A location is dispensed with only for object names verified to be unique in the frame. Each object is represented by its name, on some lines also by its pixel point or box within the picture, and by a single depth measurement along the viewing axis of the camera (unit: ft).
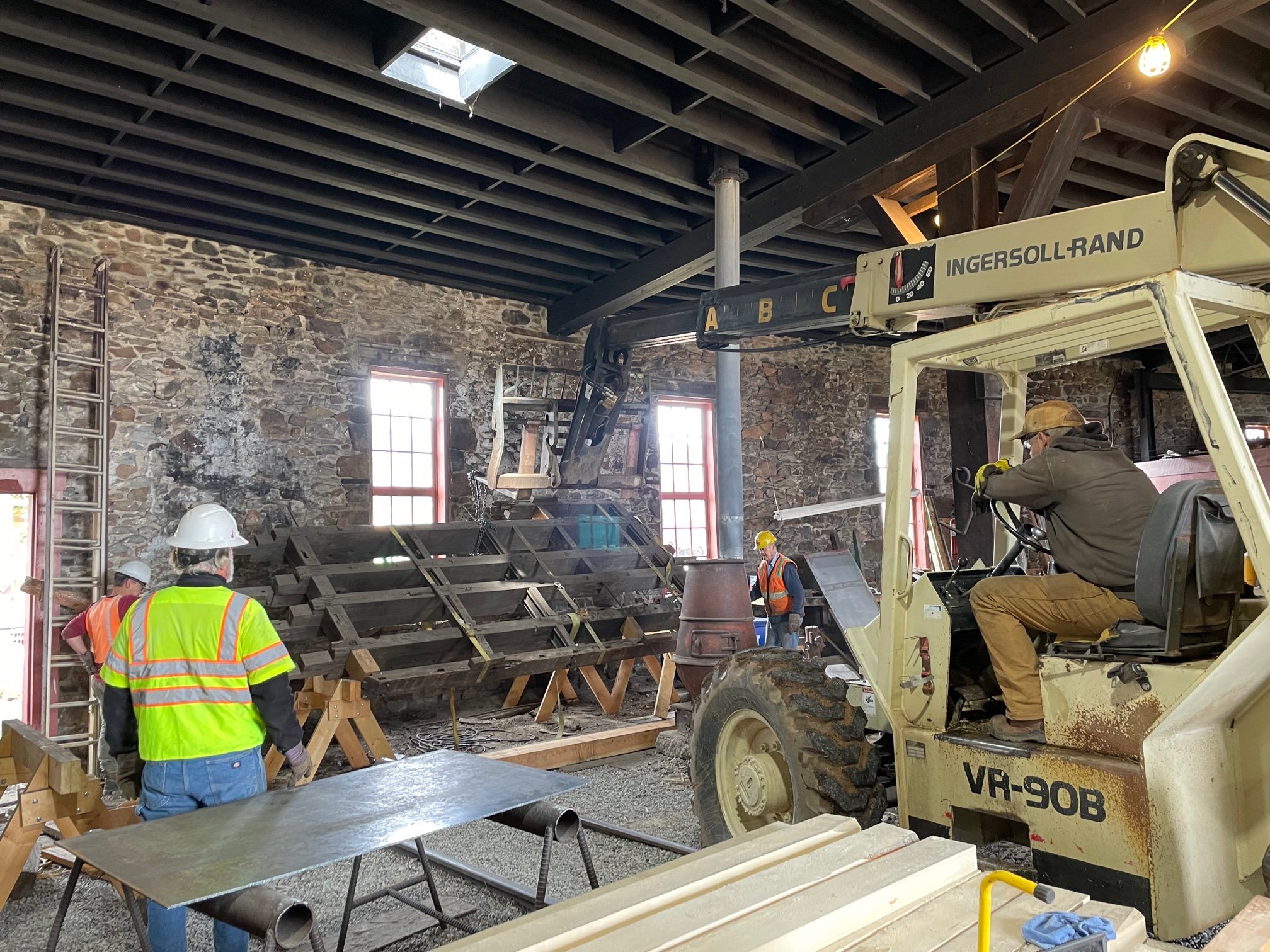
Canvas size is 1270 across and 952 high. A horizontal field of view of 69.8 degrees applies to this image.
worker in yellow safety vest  10.83
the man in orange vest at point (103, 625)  15.64
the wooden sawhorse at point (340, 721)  19.60
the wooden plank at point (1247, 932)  4.96
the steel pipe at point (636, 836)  14.47
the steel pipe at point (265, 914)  7.41
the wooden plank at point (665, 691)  24.12
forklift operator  9.98
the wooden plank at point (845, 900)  4.75
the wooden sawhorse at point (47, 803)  12.38
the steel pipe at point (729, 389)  24.22
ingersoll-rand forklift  8.54
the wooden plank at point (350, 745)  20.22
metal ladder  24.13
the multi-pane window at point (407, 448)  31.22
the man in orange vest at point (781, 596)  27.27
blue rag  4.71
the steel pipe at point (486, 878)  12.87
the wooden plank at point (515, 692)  27.86
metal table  8.11
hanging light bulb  14.12
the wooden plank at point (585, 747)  19.72
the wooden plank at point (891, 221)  22.97
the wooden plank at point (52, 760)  12.73
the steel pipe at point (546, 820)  10.25
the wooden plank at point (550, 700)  24.67
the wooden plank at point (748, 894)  4.87
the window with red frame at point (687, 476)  38.73
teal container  29.86
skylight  19.54
